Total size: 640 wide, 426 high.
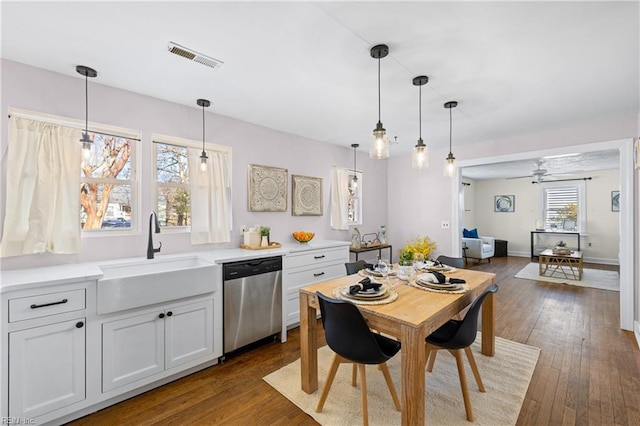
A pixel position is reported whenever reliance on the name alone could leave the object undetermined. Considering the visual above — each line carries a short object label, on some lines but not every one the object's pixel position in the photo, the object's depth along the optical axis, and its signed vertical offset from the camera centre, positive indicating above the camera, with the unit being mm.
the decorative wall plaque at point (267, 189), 3453 +306
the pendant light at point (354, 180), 4570 +549
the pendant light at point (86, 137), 2164 +591
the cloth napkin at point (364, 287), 1907 -514
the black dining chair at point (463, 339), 1833 -875
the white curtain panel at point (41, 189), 2049 +177
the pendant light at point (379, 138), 1879 +538
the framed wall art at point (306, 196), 3939 +248
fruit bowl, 3701 -312
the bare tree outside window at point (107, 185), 2512 +255
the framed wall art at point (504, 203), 8398 +298
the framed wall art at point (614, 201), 6888 +300
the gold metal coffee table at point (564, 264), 5618 -1088
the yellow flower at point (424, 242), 4711 -512
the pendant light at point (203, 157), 2826 +563
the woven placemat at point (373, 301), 1777 -567
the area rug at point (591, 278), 5059 -1289
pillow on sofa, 7516 -566
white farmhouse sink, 1958 -541
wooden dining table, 1513 -648
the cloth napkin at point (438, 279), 2155 -515
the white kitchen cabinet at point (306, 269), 3131 -683
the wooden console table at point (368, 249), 4262 -565
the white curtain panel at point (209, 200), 2977 +137
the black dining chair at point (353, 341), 1629 -782
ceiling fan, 6387 +970
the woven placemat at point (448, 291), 2006 -558
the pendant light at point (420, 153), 2331 +515
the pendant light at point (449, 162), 2725 +494
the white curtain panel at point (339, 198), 4492 +240
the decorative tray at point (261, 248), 3189 -393
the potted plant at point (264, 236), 3315 -277
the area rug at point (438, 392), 1873 -1360
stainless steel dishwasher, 2604 -862
